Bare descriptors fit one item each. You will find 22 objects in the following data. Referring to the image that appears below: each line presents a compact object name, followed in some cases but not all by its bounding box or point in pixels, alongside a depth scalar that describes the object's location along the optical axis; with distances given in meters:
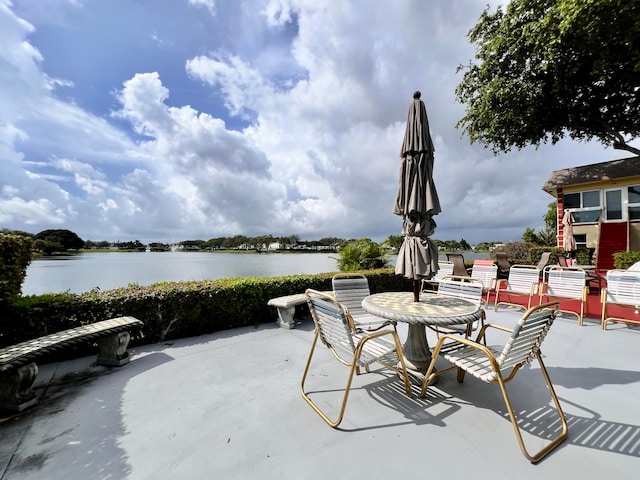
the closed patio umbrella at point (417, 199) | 2.98
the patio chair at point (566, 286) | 5.00
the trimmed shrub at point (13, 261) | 3.73
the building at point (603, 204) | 12.07
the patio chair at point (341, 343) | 2.19
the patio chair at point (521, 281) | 5.57
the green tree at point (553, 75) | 7.08
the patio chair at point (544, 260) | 8.53
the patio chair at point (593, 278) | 6.61
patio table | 2.45
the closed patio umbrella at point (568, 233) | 10.52
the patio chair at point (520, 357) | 1.87
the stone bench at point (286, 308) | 4.73
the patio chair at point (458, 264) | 8.62
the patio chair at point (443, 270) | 7.63
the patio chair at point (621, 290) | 4.42
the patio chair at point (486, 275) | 5.82
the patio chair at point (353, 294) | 3.92
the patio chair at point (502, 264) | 9.38
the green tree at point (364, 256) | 9.26
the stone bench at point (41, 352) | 2.40
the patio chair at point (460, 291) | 3.58
